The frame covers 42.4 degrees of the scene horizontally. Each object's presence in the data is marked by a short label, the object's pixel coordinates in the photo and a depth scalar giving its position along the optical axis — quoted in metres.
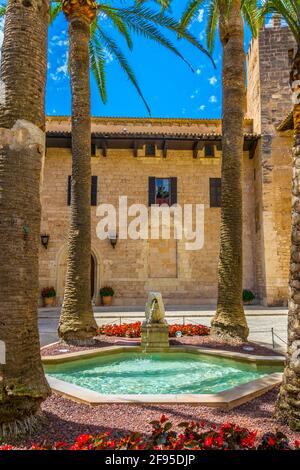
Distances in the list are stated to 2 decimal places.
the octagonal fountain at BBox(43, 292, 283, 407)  4.48
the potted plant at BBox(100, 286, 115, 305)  17.61
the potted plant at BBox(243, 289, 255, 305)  17.61
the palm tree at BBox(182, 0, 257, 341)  8.27
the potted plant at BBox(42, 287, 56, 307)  17.42
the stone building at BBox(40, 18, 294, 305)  17.62
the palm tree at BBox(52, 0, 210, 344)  8.13
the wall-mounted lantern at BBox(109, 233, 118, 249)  18.05
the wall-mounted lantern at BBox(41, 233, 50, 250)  17.89
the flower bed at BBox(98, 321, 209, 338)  9.19
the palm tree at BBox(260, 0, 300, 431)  3.75
